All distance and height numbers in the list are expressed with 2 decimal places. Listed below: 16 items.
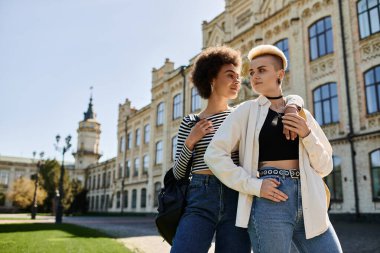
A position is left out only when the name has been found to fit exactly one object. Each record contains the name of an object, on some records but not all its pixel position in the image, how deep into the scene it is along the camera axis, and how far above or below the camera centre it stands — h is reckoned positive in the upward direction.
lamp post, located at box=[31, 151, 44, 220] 29.57 -1.26
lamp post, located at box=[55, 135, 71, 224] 21.27 +0.02
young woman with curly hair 2.46 +0.21
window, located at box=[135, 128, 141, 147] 41.12 +6.99
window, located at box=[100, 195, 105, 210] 52.84 -0.77
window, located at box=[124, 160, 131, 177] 42.69 +3.51
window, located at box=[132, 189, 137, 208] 39.05 +0.02
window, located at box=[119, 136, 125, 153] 45.58 +6.70
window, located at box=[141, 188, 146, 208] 36.56 -0.07
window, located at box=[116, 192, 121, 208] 44.26 -0.12
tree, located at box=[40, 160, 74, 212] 49.06 +2.81
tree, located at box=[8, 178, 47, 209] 56.22 +0.53
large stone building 16.47 +7.02
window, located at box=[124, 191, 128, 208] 41.37 -0.22
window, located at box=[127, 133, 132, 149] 43.44 +6.88
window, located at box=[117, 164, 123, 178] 45.09 +3.27
